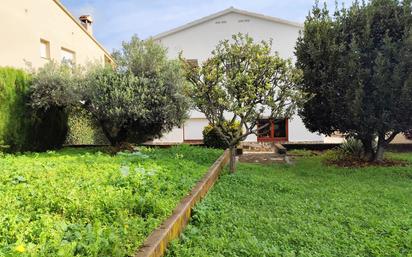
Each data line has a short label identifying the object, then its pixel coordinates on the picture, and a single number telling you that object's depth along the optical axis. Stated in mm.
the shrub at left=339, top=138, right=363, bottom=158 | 11570
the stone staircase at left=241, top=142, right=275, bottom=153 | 14844
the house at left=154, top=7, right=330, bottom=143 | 19031
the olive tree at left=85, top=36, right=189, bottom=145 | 10477
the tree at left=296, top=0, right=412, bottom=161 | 9109
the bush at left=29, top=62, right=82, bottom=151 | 10633
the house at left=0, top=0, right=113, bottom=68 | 12680
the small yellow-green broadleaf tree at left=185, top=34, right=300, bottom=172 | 7387
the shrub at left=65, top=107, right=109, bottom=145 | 12289
